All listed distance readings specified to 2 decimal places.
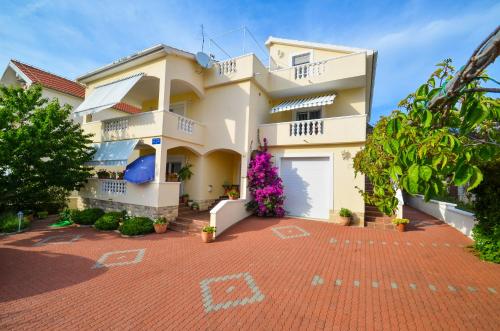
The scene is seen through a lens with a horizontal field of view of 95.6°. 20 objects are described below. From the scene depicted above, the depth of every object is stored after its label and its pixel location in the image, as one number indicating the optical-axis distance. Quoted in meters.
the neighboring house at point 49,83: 18.45
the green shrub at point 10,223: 11.69
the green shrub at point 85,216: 13.38
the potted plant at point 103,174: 15.06
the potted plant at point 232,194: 13.46
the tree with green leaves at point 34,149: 12.02
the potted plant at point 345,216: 12.25
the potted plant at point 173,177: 13.65
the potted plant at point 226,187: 15.80
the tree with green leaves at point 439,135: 2.05
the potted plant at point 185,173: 14.69
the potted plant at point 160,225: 11.62
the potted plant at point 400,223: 11.24
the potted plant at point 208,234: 10.16
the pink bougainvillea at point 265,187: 13.45
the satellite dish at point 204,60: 14.05
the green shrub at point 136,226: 11.37
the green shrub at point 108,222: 12.37
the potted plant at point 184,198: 14.73
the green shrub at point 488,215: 7.82
